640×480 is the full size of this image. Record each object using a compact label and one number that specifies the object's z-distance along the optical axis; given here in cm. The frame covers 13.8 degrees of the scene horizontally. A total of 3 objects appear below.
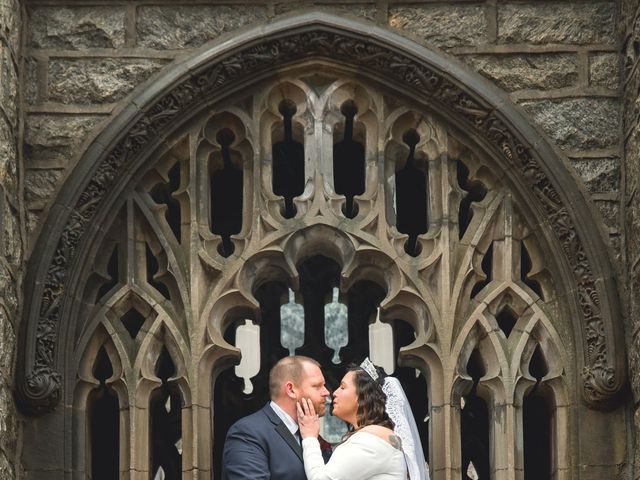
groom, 1543
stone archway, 1625
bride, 1530
